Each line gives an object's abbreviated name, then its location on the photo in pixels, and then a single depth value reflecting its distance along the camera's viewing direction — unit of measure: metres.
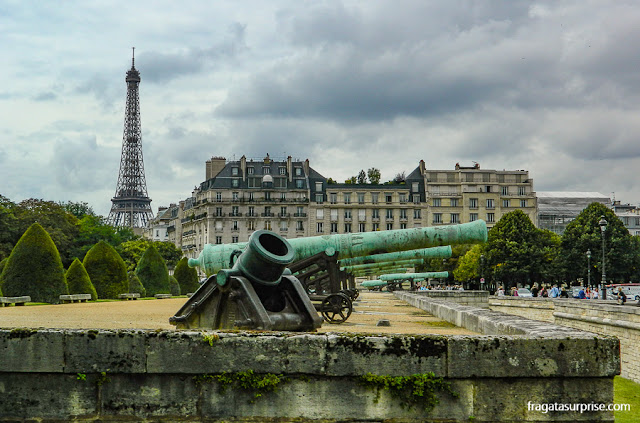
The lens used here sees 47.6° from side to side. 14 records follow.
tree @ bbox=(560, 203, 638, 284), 64.38
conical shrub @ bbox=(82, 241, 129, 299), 36.81
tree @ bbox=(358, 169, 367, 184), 117.50
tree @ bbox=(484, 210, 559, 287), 69.19
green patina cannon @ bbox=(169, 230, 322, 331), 8.82
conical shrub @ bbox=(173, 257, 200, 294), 52.16
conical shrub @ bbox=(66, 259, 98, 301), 32.59
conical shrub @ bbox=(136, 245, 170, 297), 44.84
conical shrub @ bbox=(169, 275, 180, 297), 47.62
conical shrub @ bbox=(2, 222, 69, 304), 29.50
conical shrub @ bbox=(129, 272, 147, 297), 41.11
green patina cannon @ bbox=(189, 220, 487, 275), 15.51
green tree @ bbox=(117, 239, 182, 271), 84.44
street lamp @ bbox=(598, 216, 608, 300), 37.16
